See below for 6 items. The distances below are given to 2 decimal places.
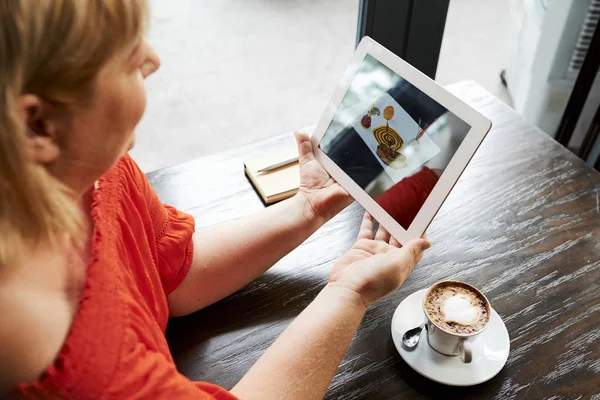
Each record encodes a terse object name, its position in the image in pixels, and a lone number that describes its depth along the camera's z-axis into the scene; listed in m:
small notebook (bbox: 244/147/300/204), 1.01
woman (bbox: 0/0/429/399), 0.47
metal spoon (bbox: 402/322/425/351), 0.76
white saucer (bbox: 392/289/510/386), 0.73
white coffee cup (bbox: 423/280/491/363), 0.72
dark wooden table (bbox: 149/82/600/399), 0.74
